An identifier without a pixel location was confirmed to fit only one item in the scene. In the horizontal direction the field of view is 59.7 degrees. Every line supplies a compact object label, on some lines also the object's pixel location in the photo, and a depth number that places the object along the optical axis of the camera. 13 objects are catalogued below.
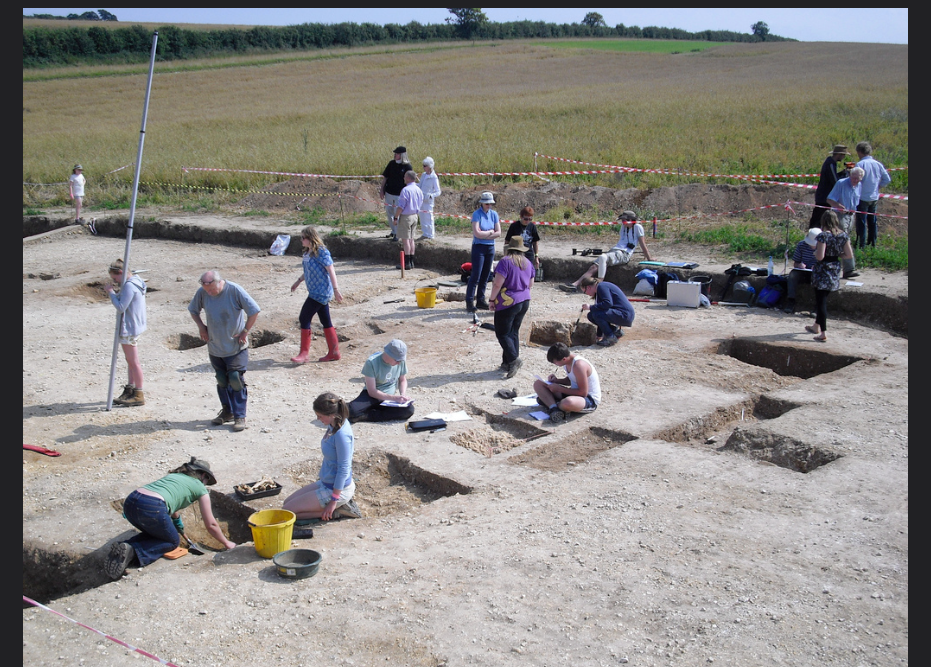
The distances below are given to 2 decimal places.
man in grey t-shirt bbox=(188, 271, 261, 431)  8.51
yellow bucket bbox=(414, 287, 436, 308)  13.13
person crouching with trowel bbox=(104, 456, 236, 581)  6.01
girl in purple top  9.64
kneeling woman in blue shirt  6.52
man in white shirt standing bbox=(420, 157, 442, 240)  16.34
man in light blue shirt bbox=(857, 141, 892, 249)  13.28
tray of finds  7.08
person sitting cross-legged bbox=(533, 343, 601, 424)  8.49
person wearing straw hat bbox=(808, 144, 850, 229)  13.45
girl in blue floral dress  10.30
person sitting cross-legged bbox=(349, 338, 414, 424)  8.45
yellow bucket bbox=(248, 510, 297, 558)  6.00
